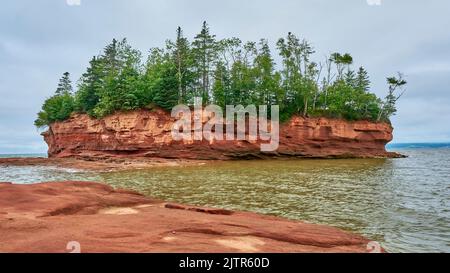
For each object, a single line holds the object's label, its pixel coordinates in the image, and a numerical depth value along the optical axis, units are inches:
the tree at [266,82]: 2240.4
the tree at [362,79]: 3009.4
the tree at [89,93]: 2249.0
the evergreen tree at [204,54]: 2325.3
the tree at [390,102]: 2384.4
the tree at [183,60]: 2154.3
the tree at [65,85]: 3120.1
